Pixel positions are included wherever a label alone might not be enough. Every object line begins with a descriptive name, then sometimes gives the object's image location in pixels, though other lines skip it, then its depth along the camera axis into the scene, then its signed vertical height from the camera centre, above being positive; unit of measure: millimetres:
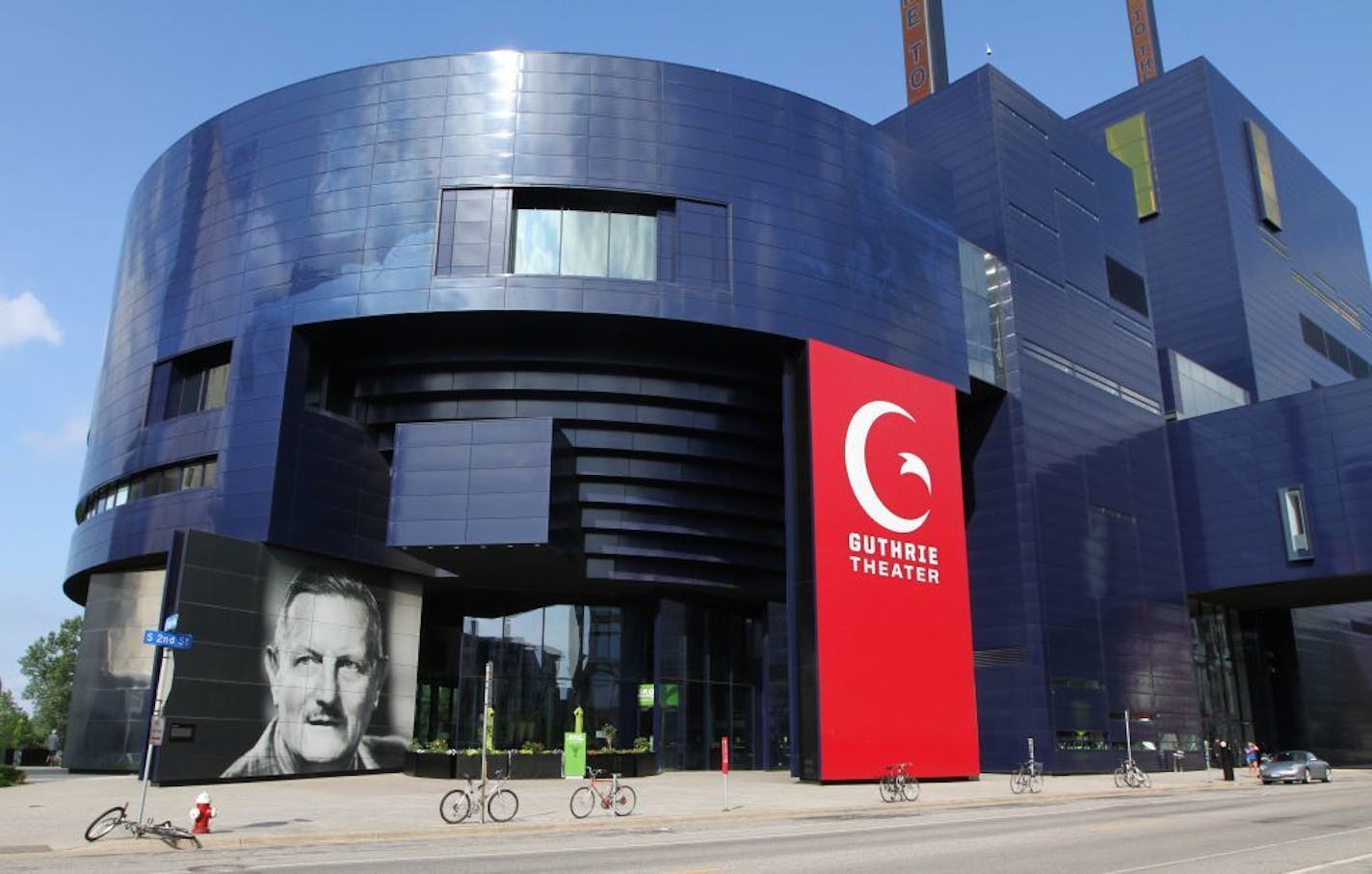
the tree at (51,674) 107438 +3467
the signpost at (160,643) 21078 +1353
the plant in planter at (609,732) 45062 -1018
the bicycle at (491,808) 22767 -2322
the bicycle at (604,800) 25141 -2242
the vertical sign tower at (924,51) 82688 +53385
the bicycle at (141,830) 18219 -2209
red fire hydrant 19531 -2017
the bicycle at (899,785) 32125 -2338
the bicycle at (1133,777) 41844 -2642
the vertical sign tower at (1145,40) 103250 +67184
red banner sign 40469 +5529
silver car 45438 -2460
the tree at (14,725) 102562 -2166
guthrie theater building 40281 +11636
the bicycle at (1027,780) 37438 -2485
